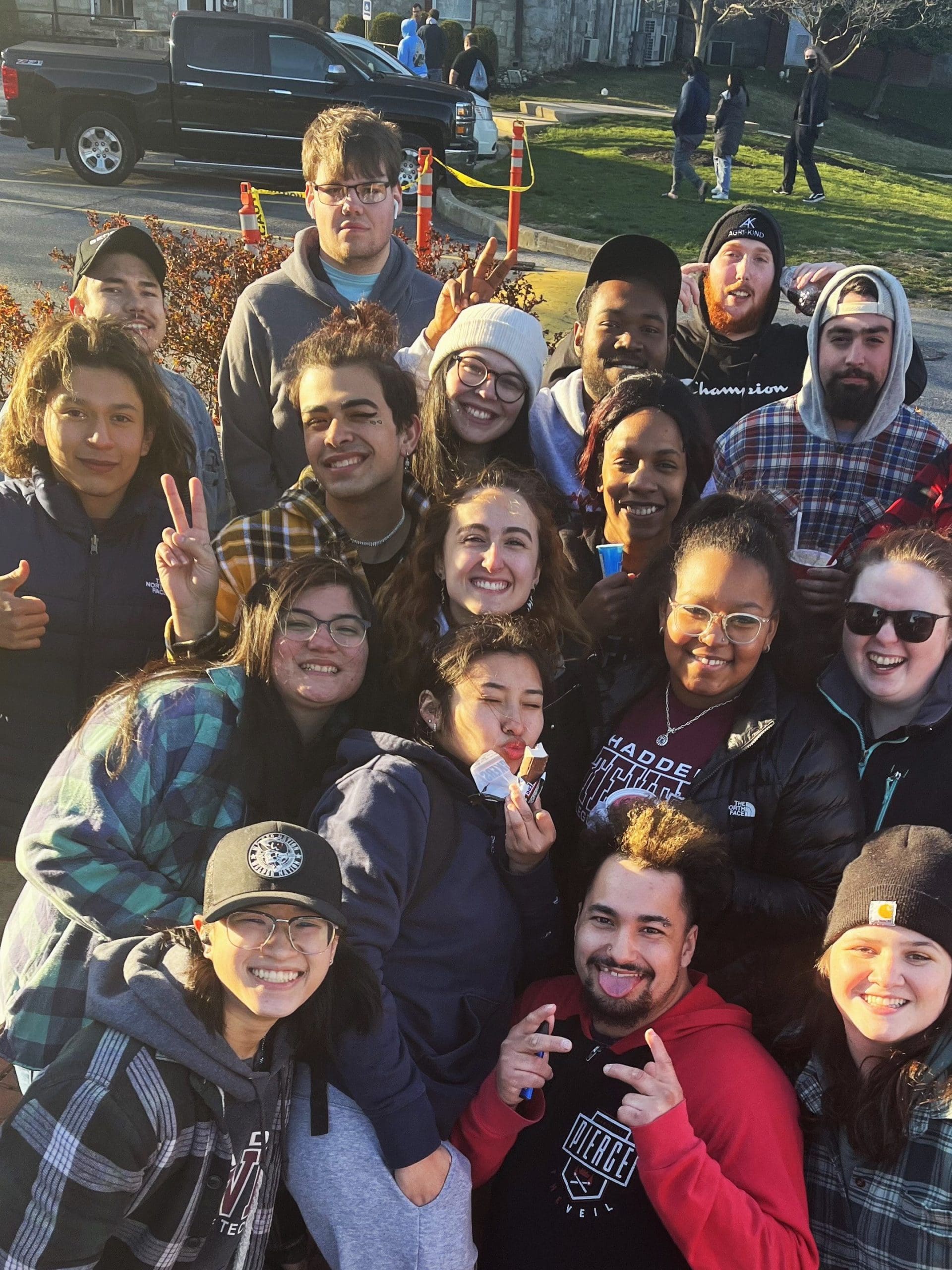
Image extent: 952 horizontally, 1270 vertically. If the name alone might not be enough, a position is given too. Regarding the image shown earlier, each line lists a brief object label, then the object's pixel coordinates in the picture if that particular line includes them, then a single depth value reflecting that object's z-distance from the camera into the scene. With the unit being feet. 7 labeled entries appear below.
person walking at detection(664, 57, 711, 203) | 57.47
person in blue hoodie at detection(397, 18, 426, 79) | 72.02
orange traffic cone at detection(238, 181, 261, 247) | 24.99
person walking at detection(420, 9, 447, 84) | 78.02
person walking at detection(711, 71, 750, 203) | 56.70
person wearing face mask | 58.80
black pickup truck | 48.11
